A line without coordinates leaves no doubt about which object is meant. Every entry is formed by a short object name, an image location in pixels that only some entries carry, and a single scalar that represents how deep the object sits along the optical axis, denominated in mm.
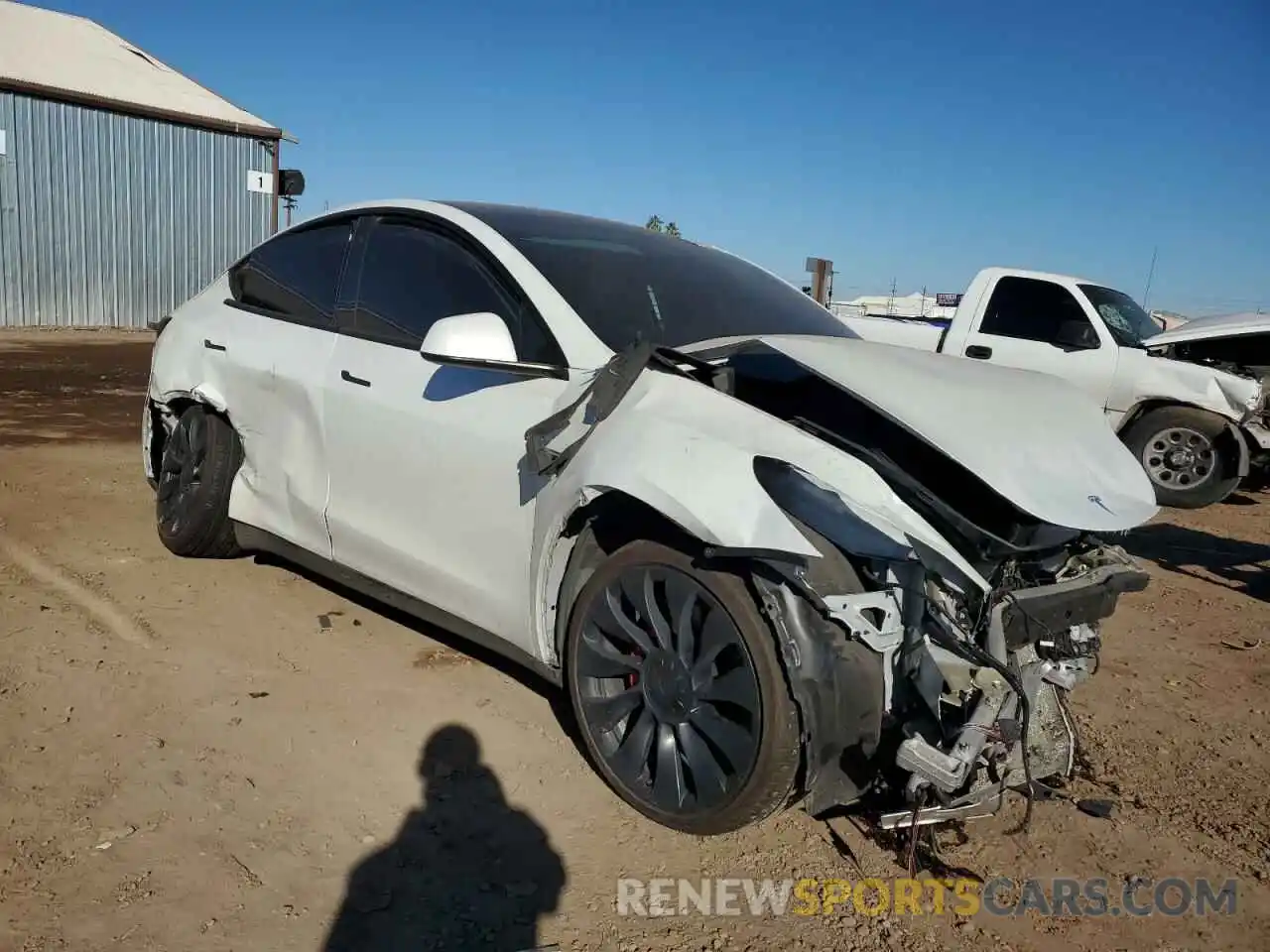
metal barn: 16516
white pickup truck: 8180
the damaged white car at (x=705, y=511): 2494
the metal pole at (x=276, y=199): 19859
